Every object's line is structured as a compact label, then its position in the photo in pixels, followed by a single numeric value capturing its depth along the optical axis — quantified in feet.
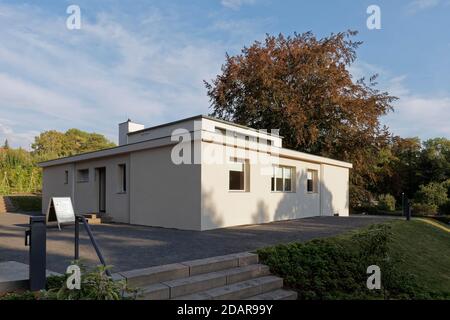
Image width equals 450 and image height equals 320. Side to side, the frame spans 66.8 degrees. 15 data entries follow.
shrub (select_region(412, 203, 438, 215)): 79.97
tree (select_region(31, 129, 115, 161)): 180.55
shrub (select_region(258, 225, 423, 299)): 19.47
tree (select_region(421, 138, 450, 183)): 107.04
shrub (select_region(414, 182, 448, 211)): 84.89
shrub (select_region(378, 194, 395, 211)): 87.04
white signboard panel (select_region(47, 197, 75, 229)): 34.37
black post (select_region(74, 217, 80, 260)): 18.51
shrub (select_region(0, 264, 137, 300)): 11.70
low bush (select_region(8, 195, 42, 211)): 74.59
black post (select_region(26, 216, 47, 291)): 14.20
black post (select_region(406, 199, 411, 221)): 54.54
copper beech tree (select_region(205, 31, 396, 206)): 75.56
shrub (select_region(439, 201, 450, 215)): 83.18
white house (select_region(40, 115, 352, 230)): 36.83
